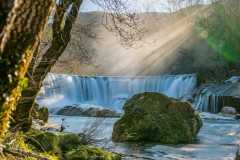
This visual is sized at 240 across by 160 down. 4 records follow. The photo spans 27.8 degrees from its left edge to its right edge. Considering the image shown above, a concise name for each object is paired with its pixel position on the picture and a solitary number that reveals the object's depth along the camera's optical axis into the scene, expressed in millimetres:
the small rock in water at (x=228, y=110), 25250
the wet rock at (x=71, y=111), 26041
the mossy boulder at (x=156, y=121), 13898
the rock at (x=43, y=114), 18847
